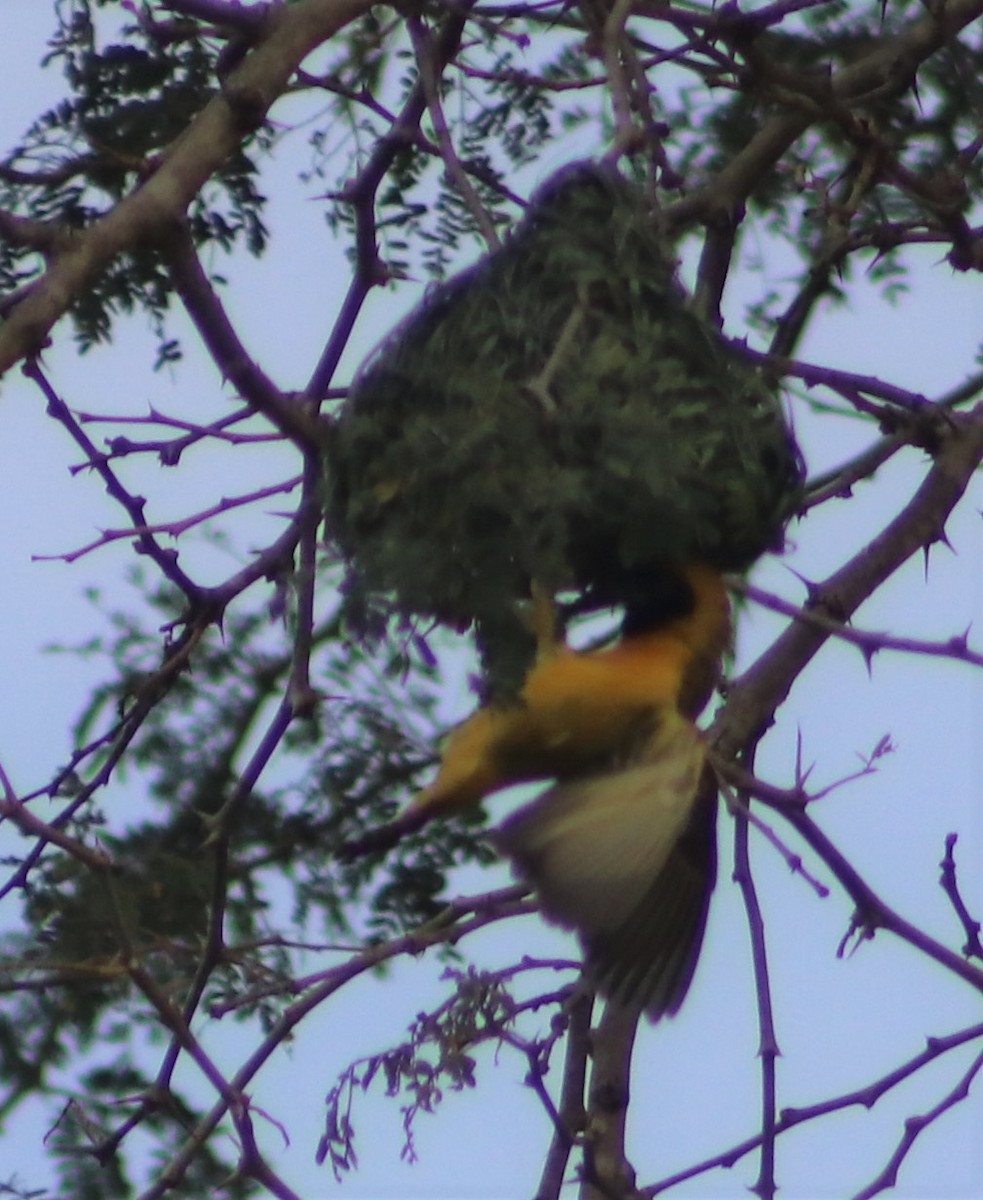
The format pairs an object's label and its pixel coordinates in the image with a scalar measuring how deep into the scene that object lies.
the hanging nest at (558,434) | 6.42
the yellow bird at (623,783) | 7.13
